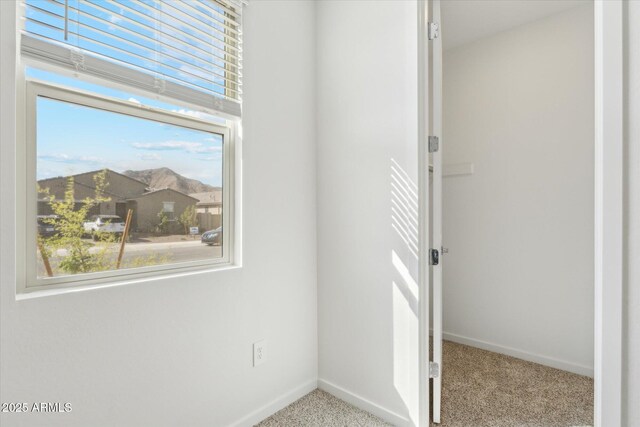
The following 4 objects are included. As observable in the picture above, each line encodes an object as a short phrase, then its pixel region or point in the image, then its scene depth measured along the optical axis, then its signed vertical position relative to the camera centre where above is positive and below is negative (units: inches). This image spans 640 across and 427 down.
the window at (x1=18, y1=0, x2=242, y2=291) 45.6 +12.7
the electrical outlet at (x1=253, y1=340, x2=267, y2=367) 69.3 -31.5
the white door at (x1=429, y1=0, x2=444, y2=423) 69.9 +0.3
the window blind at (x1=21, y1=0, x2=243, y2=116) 45.0 +27.8
